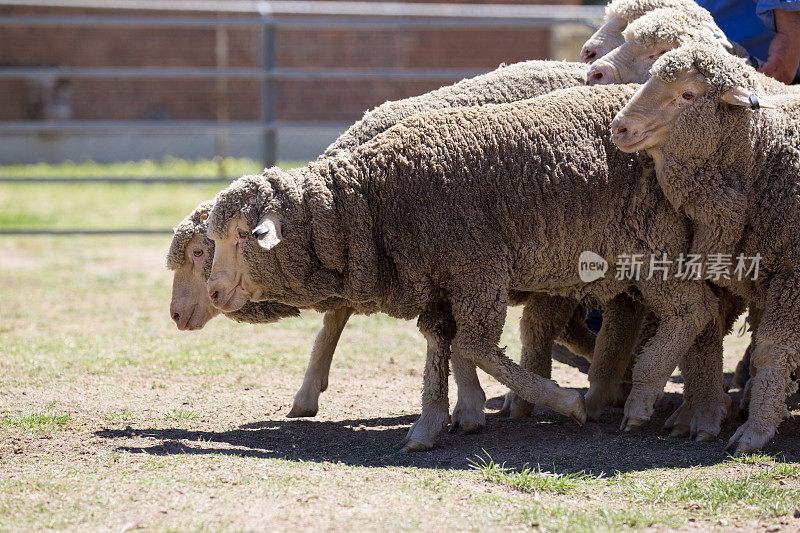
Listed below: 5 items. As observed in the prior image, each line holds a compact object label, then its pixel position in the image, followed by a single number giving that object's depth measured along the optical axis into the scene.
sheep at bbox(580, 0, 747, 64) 10.41
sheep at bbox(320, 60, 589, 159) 9.83
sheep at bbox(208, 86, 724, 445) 8.67
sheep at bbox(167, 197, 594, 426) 9.61
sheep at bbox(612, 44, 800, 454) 8.52
